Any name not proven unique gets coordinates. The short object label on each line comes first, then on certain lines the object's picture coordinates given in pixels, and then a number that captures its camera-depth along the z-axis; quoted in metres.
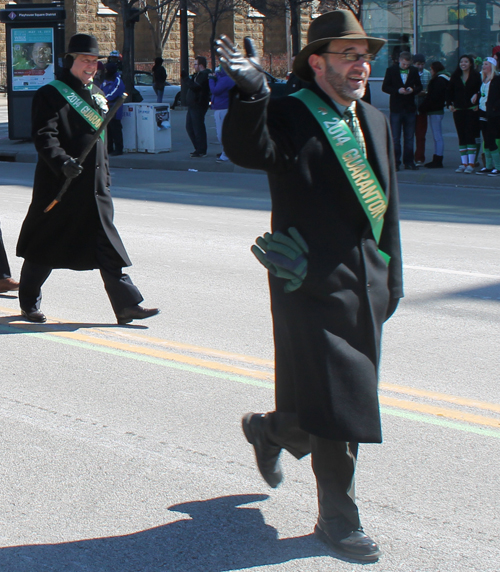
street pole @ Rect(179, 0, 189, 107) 32.21
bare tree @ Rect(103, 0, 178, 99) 26.44
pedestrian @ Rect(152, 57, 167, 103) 32.78
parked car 35.88
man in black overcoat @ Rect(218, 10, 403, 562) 3.09
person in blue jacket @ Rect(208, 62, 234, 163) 15.77
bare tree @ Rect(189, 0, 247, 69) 43.50
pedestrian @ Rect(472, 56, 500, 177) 13.72
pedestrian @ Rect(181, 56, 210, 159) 17.25
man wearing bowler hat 6.02
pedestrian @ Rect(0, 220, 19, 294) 7.54
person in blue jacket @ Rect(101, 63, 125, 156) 17.02
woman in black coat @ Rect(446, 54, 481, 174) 14.36
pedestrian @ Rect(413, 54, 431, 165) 15.80
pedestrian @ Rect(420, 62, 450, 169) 15.26
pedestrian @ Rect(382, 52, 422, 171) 15.12
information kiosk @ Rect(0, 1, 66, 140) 20.47
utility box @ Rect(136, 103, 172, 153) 19.02
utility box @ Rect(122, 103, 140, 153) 19.41
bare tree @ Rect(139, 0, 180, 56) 48.03
